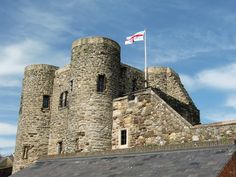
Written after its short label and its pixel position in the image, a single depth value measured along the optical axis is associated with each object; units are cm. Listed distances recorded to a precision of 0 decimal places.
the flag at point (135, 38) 2594
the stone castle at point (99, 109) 2041
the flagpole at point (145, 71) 2868
